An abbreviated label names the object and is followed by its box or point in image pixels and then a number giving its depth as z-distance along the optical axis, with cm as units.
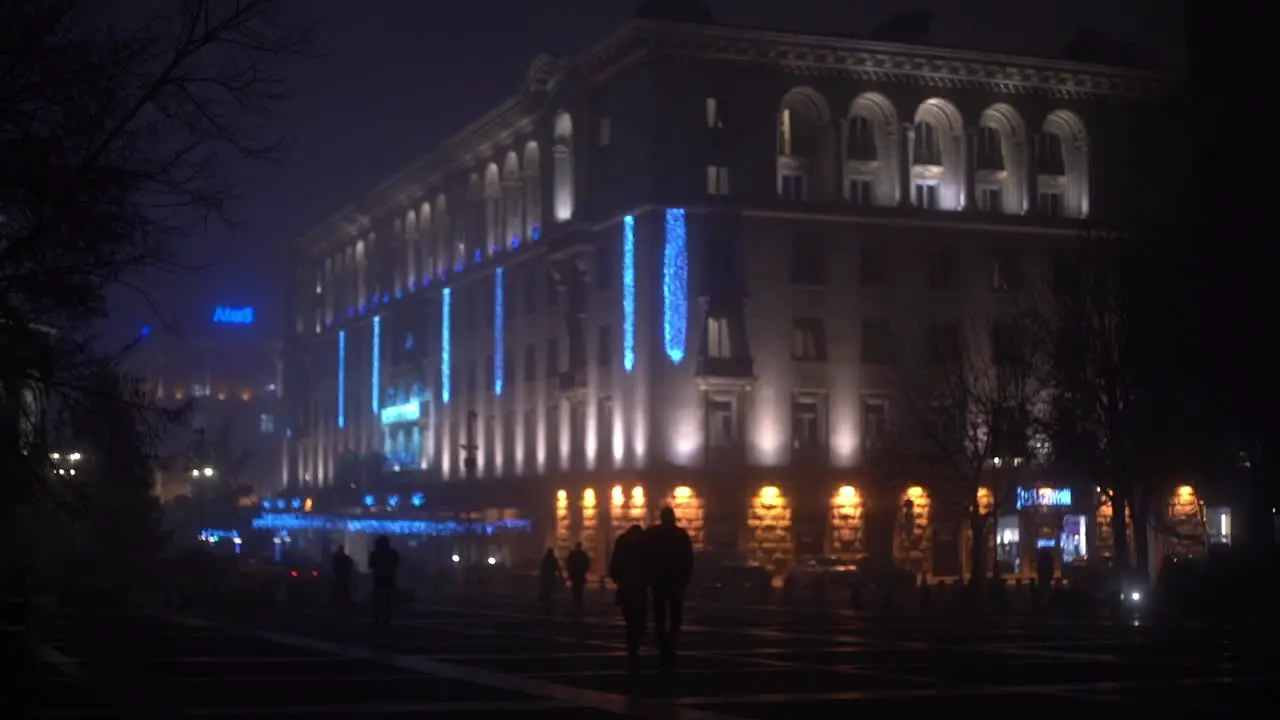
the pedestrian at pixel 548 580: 5316
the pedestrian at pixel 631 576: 2752
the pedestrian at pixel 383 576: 4012
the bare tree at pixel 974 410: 6059
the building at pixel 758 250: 8112
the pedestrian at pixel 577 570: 5131
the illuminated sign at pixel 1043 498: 8450
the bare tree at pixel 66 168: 2030
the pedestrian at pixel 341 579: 5241
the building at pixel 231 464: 13238
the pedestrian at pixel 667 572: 2778
